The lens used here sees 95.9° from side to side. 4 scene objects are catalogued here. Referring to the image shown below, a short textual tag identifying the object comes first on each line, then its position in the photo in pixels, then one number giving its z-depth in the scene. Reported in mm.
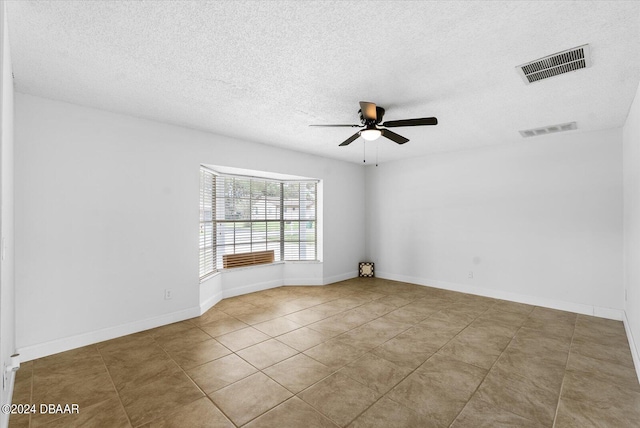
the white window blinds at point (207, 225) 4648
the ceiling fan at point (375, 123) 2836
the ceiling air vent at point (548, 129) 3961
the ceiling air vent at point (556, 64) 2219
